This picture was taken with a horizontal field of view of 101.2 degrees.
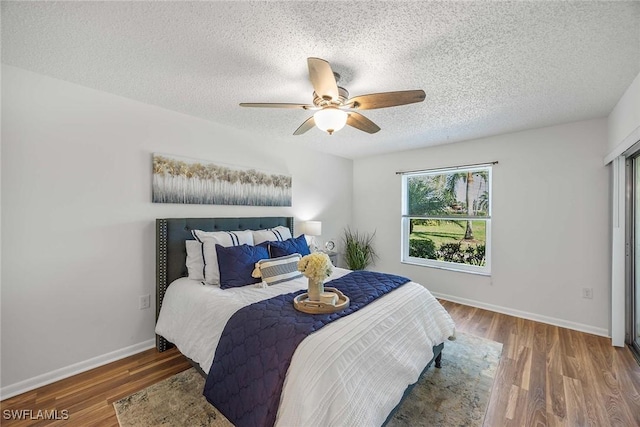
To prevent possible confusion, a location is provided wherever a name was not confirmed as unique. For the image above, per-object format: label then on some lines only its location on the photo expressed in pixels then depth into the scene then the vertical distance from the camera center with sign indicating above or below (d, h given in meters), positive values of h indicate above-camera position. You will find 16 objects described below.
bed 1.26 -0.81
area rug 1.69 -1.34
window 3.75 -0.08
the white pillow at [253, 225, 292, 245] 2.98 -0.27
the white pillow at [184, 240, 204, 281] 2.52 -0.47
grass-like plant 4.62 -0.66
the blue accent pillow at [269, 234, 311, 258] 2.77 -0.38
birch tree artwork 2.63 +0.33
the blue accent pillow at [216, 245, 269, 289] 2.33 -0.48
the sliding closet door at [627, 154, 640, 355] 2.47 -0.48
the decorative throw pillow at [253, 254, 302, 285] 2.39 -0.54
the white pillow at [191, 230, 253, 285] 2.42 -0.31
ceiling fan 1.59 +0.75
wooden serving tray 1.70 -0.62
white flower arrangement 1.79 -0.38
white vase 1.82 -0.54
